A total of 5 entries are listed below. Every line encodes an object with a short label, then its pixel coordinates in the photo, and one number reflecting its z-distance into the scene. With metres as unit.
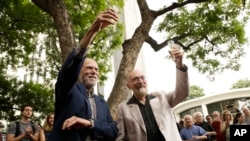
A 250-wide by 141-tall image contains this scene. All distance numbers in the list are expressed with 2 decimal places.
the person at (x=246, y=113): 6.95
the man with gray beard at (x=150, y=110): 2.56
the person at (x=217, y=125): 6.93
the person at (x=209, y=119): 8.32
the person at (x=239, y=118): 6.45
